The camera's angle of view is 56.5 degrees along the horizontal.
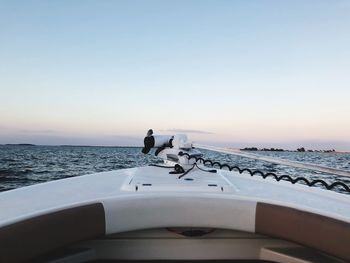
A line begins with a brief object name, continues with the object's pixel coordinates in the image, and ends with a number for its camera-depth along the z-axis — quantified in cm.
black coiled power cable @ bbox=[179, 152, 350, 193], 212
